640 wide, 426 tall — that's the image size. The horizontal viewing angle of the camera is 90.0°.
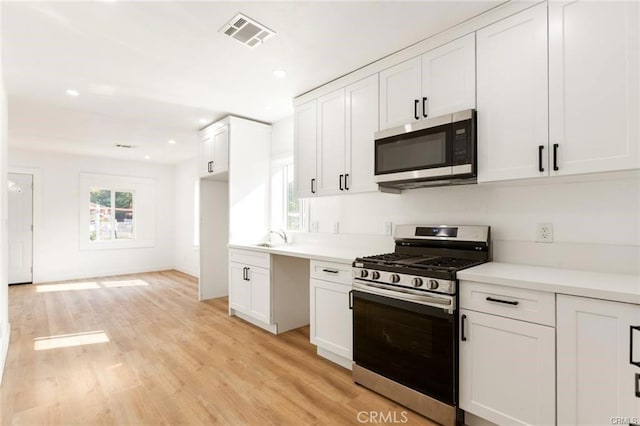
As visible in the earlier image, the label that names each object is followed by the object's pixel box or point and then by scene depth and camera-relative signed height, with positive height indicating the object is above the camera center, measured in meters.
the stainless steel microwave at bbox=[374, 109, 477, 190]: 2.11 +0.44
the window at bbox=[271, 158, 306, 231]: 4.17 +0.17
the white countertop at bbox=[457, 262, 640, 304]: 1.42 -0.34
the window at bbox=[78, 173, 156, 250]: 6.75 +0.05
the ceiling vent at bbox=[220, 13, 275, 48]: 2.17 +1.30
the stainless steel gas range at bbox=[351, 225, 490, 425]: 1.88 -0.69
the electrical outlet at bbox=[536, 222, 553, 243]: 2.07 -0.13
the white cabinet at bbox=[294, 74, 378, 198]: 2.77 +0.69
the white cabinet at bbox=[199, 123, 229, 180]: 4.23 +0.86
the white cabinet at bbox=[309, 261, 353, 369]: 2.56 -0.83
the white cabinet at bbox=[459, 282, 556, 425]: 1.59 -0.77
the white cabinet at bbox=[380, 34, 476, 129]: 2.15 +0.95
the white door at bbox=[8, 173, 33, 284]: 5.98 -0.27
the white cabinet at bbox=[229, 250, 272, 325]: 3.46 -0.82
